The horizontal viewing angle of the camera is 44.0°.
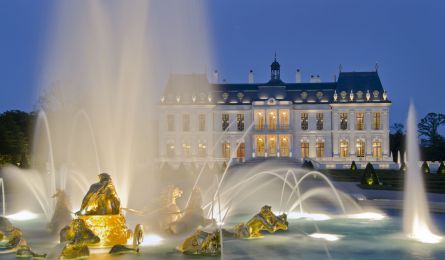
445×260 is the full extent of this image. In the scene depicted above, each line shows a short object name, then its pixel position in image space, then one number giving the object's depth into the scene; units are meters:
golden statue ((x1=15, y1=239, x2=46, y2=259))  10.89
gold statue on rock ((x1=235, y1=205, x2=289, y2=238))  13.32
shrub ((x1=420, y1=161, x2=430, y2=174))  43.10
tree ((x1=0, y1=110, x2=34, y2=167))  44.83
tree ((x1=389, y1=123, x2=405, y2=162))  75.40
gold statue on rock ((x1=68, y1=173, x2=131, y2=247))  11.63
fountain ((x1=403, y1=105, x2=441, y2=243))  14.34
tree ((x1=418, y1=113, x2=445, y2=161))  84.69
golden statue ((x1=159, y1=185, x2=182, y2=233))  13.28
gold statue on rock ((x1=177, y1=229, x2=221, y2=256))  11.11
